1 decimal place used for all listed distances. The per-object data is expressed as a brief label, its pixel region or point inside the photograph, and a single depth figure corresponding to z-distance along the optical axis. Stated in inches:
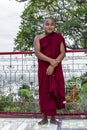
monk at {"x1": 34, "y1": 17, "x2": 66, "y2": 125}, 152.7
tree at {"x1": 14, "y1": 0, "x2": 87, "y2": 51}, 318.9
